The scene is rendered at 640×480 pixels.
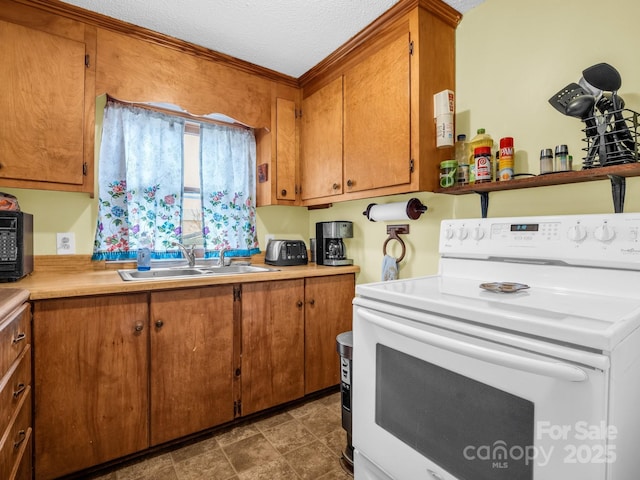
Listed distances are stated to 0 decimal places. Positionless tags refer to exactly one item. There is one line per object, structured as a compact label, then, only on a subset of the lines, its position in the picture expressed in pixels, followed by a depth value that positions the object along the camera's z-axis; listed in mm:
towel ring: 1988
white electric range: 676
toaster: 2342
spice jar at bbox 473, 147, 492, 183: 1479
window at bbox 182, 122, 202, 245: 2311
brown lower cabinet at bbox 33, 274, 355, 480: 1395
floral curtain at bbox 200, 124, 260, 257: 2348
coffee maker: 2260
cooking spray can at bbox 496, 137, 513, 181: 1422
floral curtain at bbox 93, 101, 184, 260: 2004
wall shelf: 1114
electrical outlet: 1882
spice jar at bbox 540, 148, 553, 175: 1287
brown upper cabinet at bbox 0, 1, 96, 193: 1548
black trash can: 1621
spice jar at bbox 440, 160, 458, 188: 1614
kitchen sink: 1916
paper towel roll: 1844
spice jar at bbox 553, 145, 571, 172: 1246
